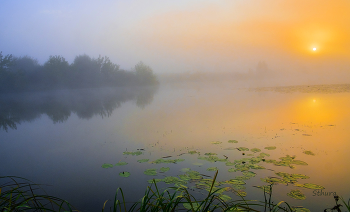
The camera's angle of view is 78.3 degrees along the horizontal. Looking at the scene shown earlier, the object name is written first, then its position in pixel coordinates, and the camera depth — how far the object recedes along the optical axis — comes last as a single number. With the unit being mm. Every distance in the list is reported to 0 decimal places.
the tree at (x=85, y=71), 45000
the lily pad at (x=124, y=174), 4262
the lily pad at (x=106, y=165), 4843
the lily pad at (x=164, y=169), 4297
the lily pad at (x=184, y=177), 3798
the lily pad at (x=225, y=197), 3005
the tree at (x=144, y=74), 54719
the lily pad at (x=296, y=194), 3096
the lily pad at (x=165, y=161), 4801
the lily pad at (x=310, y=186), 3356
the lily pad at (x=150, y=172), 4204
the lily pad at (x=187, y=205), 2903
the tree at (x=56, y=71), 41094
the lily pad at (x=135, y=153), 5598
